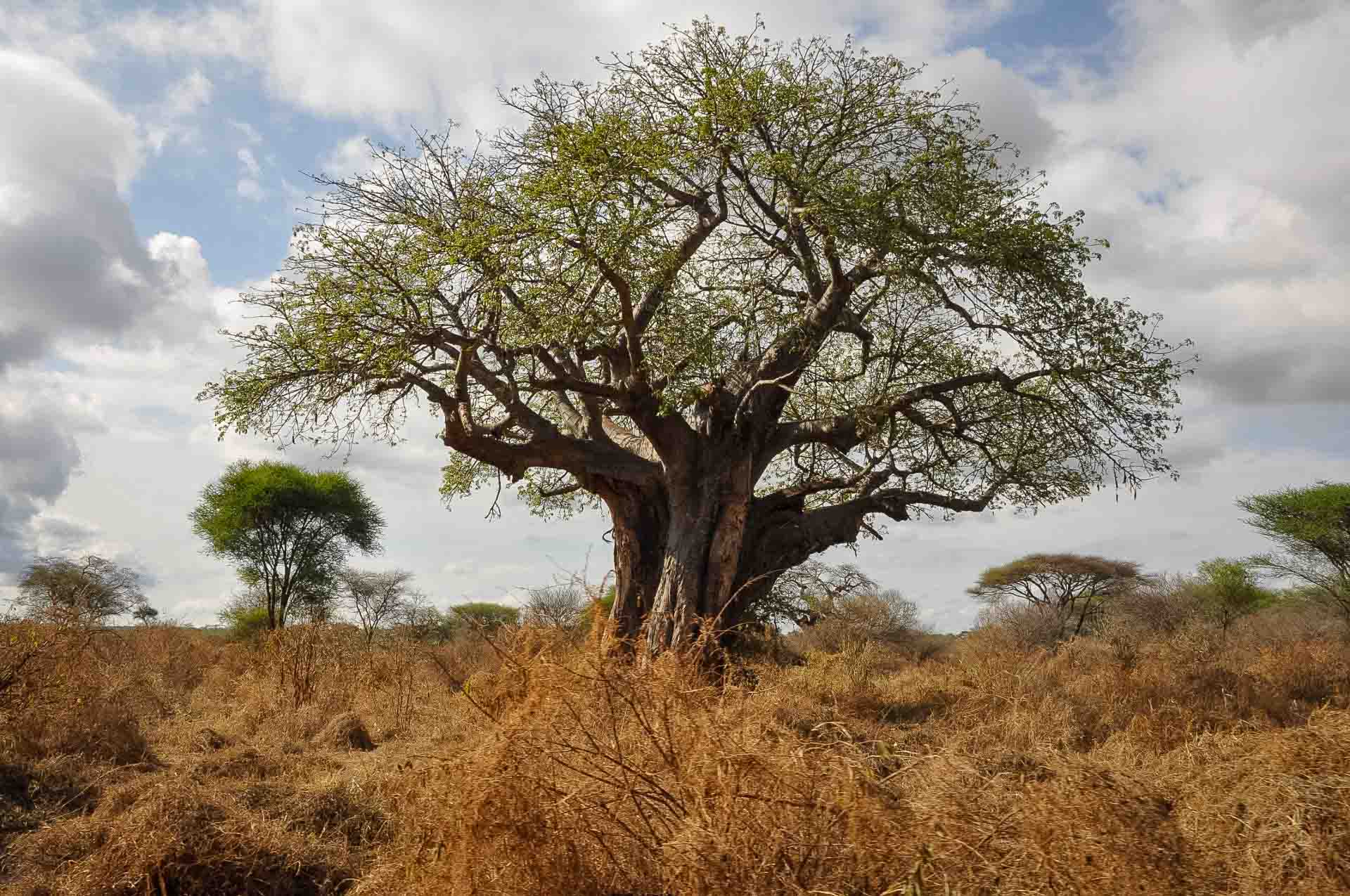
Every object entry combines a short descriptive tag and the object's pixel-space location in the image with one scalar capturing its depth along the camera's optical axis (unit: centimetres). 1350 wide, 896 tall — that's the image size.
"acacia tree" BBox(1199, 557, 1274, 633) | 2655
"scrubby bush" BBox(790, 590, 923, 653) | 2055
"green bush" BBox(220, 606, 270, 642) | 2314
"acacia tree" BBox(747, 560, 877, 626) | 1588
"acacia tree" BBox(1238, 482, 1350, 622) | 2233
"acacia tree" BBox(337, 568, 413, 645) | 2555
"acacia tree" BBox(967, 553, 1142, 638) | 2548
